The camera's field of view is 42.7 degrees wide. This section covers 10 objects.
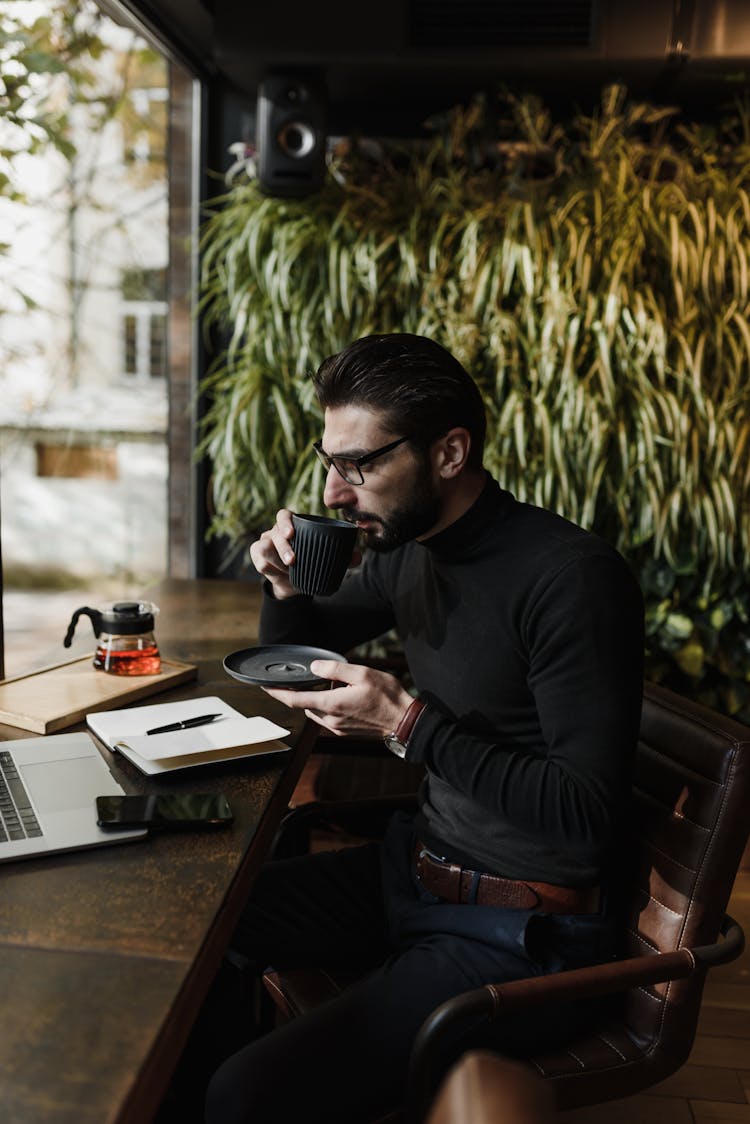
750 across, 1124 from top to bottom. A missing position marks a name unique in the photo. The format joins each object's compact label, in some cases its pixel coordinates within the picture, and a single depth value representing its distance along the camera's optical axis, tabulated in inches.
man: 44.9
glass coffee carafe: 67.5
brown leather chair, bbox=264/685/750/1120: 45.9
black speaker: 110.3
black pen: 56.5
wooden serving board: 57.3
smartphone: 43.6
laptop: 42.1
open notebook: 51.3
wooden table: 27.6
